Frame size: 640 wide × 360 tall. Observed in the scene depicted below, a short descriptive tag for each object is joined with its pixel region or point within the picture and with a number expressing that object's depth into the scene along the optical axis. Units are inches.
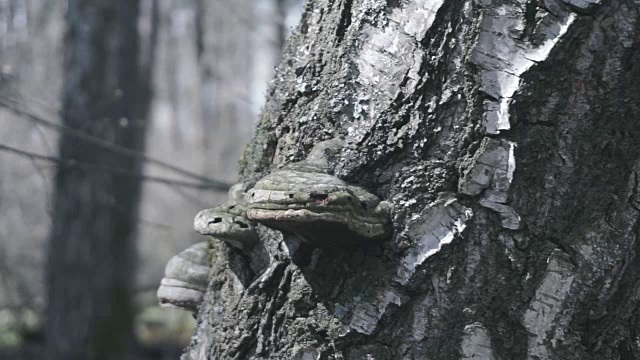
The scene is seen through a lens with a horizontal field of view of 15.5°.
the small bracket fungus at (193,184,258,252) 96.0
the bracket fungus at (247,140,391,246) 92.3
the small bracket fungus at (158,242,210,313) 104.2
